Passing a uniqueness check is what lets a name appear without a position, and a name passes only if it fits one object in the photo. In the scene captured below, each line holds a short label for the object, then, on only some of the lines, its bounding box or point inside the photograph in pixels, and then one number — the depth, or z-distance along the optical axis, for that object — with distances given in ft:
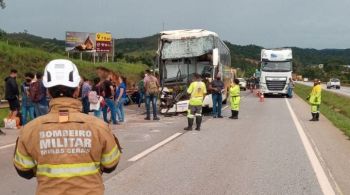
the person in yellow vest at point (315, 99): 64.08
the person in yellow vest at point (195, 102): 51.06
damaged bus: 73.72
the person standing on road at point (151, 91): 62.59
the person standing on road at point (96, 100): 50.29
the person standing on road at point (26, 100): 49.85
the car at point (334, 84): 253.08
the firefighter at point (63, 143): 10.37
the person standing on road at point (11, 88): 47.73
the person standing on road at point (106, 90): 52.70
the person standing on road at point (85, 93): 51.49
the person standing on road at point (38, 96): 45.14
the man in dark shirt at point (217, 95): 68.03
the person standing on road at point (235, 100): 65.73
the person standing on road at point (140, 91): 83.61
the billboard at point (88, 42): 158.61
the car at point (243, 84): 191.48
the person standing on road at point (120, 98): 57.52
